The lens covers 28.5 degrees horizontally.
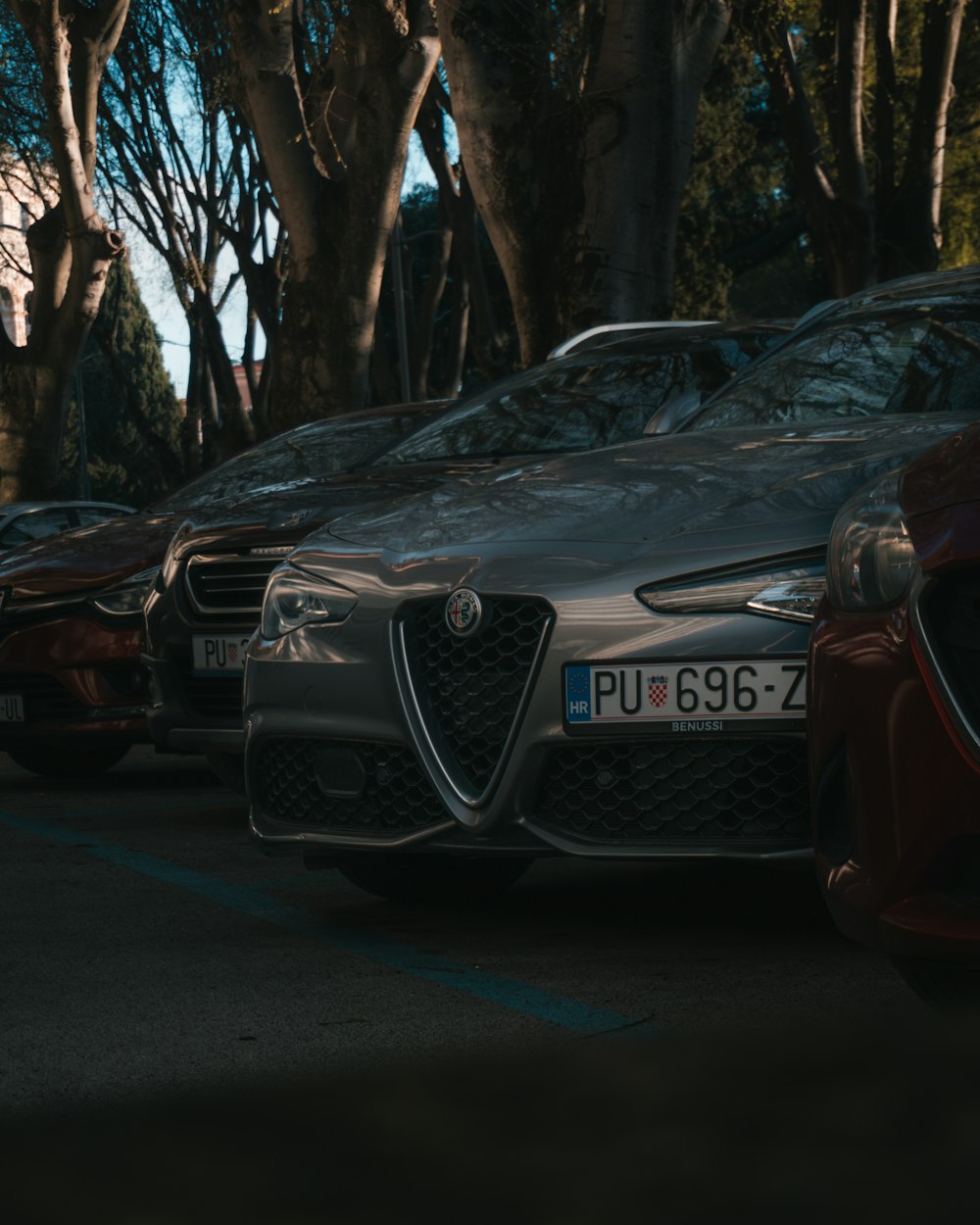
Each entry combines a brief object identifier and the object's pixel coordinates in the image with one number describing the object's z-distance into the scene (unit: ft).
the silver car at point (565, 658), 12.23
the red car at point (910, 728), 8.75
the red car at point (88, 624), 25.66
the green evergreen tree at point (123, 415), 232.73
